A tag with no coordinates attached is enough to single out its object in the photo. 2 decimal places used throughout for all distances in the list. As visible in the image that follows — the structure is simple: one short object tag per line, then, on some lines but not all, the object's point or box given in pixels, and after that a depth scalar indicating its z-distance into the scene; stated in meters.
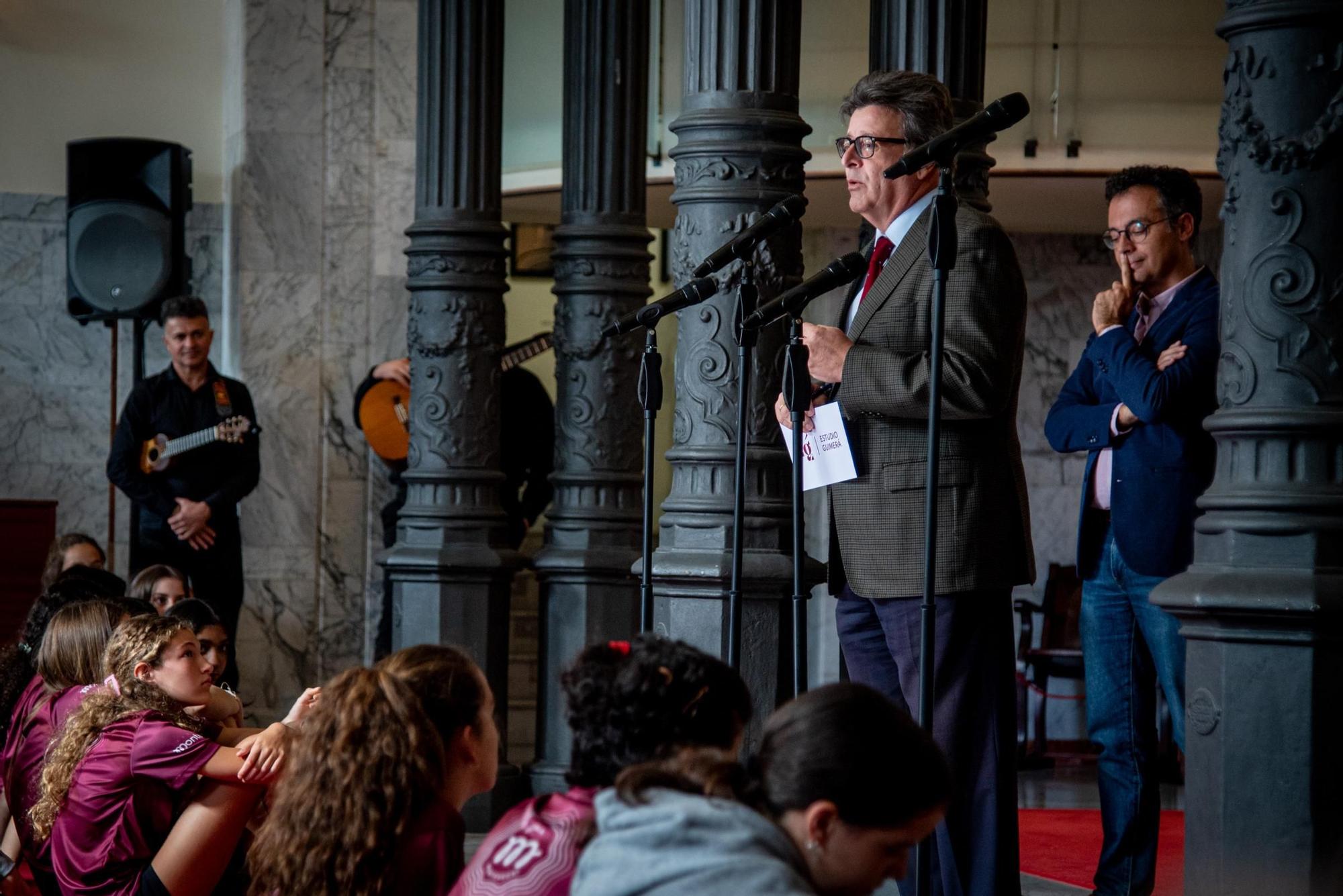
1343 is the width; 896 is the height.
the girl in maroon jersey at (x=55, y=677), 7.76
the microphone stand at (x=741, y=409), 6.95
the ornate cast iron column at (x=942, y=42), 8.60
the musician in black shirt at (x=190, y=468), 14.14
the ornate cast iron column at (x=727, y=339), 8.49
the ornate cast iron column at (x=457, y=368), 12.20
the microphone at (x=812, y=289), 6.45
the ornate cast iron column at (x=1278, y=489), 5.75
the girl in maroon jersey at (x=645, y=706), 4.56
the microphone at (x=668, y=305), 7.41
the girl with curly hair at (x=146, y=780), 6.69
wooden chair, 16.36
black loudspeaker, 15.84
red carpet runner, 9.89
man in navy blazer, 7.52
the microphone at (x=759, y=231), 7.06
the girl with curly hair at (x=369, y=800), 4.89
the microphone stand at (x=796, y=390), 6.59
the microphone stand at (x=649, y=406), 7.83
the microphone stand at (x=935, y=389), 5.93
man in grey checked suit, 6.52
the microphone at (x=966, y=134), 5.75
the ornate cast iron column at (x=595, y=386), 12.35
